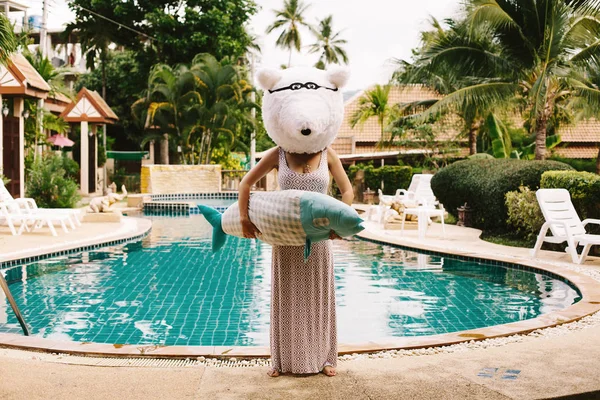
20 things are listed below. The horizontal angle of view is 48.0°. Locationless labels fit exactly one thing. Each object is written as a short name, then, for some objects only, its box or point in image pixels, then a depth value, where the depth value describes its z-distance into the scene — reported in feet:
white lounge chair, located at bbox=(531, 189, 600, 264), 31.86
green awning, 120.16
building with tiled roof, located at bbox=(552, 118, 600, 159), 108.27
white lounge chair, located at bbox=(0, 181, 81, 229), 42.65
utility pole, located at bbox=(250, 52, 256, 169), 105.29
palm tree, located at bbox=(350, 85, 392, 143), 104.78
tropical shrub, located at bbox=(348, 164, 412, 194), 79.82
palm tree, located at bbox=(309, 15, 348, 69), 172.35
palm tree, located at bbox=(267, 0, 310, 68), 165.37
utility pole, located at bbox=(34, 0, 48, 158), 69.10
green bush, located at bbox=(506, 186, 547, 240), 38.55
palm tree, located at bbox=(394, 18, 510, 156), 55.67
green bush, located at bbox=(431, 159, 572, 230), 42.75
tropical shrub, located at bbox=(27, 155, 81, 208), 55.42
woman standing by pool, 13.35
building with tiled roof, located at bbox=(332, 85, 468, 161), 114.83
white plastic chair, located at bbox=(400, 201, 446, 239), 44.20
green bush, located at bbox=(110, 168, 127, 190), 102.89
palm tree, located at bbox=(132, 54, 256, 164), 91.04
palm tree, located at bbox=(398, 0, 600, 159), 49.75
